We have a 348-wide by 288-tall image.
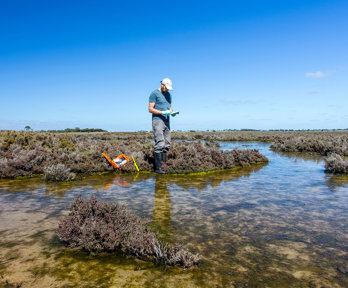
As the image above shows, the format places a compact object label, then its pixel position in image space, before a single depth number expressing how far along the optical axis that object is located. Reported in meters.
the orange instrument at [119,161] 9.46
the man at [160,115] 8.65
